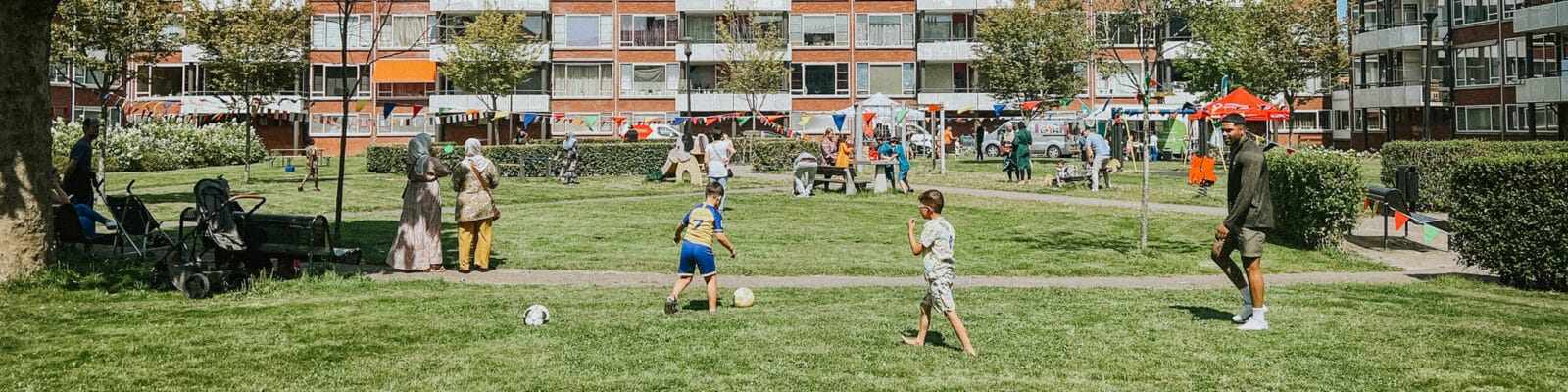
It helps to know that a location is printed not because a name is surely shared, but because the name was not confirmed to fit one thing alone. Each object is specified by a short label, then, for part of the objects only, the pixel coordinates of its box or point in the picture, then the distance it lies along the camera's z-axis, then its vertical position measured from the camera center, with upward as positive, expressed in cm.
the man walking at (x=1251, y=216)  869 -3
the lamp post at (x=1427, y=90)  3684 +394
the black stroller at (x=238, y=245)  1032 -25
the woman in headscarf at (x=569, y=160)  2900 +135
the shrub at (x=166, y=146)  3634 +237
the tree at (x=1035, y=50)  5297 +735
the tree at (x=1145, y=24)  1488 +252
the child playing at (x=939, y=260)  761 -30
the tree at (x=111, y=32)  2678 +427
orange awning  5944 +723
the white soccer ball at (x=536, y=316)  881 -75
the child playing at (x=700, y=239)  936 -19
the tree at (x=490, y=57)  5059 +679
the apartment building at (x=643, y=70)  5947 +734
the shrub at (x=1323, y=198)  1491 +15
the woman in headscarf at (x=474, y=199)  1254 +18
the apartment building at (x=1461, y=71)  4441 +585
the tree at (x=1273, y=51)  4694 +642
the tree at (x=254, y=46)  4341 +636
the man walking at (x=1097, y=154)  2588 +128
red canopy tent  3092 +276
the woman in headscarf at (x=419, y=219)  1244 -2
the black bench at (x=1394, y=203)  1454 +9
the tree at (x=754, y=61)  5525 +715
